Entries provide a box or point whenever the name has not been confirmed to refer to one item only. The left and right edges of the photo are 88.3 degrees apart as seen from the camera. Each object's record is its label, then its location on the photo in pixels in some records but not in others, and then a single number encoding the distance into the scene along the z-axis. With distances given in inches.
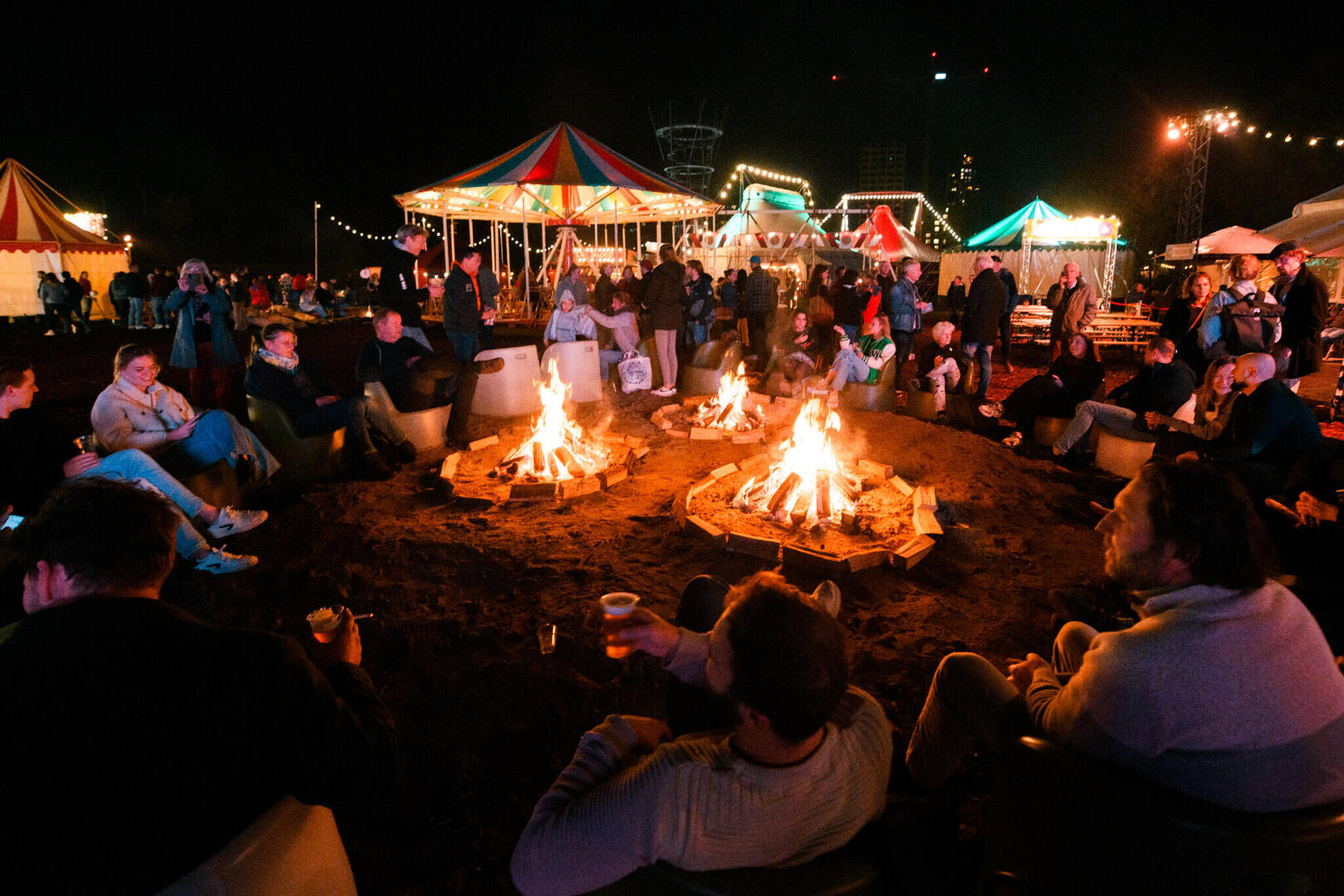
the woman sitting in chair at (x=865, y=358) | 347.9
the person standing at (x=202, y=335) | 310.0
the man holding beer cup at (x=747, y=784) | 58.1
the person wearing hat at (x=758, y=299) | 521.7
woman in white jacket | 194.7
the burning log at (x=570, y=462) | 263.4
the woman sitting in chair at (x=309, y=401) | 248.7
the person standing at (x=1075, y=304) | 432.5
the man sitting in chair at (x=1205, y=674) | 66.7
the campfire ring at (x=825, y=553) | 183.8
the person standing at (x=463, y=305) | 360.2
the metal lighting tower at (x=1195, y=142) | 818.8
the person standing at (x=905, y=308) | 424.0
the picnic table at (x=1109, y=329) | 622.5
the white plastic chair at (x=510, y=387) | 349.1
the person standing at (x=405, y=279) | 331.6
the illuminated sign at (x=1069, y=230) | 880.9
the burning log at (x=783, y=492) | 221.9
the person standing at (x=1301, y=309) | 295.9
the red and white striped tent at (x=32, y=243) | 698.8
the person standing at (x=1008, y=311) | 515.3
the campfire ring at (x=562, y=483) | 244.1
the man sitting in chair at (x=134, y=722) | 54.8
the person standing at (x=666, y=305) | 395.9
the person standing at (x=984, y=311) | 374.9
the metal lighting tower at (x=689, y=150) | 1353.3
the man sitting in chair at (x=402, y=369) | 277.6
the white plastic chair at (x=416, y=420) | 276.8
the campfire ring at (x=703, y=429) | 310.7
